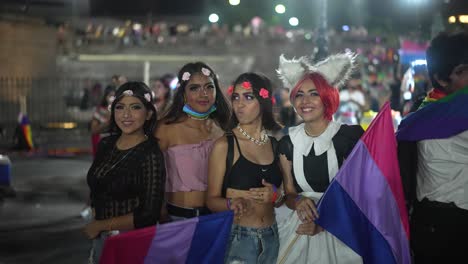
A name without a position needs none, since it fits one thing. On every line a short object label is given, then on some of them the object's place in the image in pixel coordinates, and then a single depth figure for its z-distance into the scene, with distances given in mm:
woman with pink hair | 3967
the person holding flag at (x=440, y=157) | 3775
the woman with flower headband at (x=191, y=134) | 4574
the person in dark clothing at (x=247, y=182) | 3891
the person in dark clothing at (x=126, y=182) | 3979
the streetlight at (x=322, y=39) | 15492
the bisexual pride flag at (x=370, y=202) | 3811
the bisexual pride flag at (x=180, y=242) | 3734
